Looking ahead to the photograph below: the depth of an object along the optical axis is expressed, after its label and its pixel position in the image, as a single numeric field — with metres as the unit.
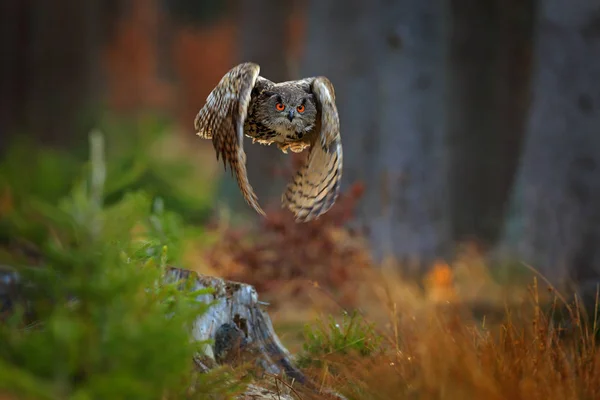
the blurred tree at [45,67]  36.09
